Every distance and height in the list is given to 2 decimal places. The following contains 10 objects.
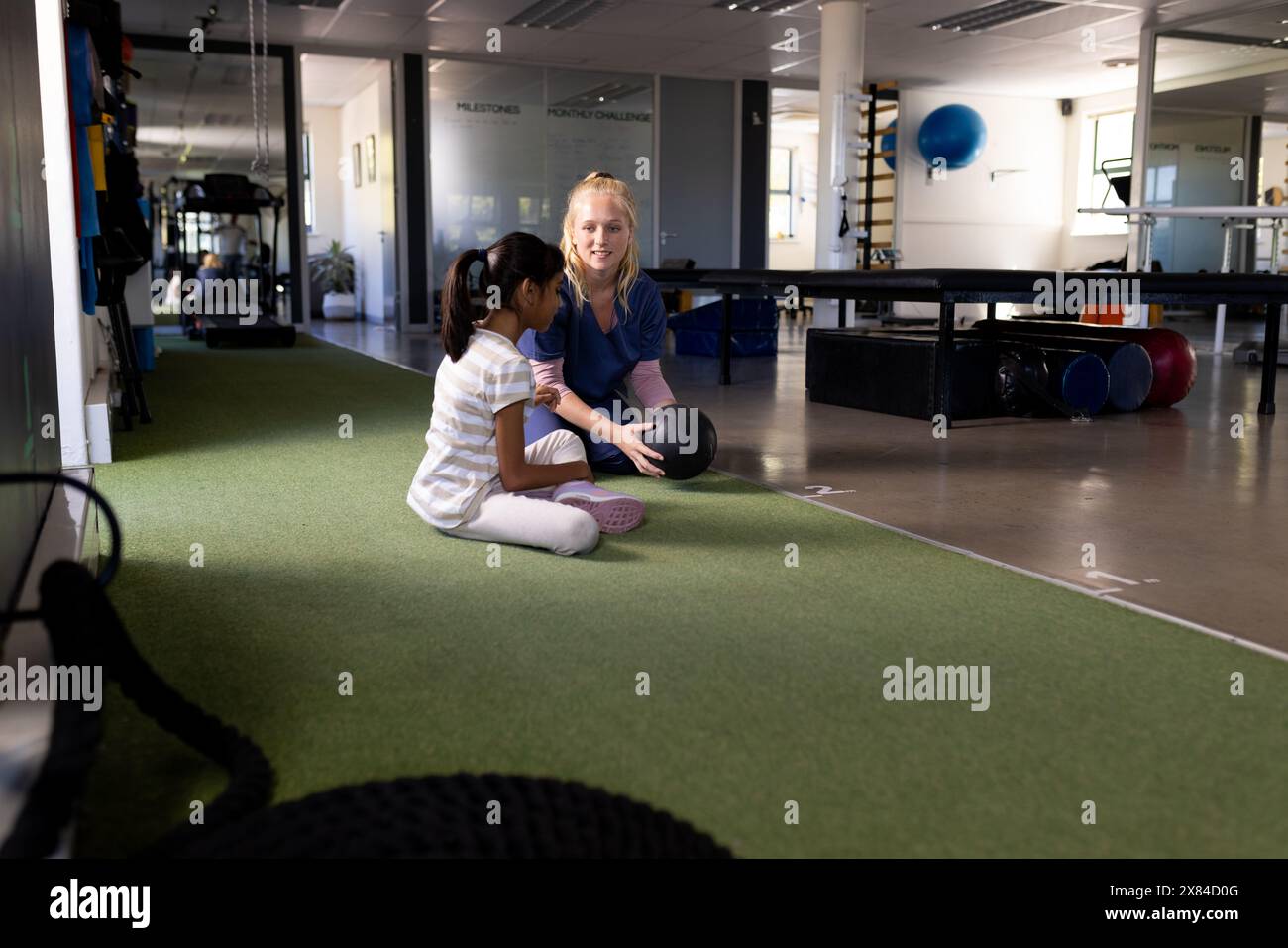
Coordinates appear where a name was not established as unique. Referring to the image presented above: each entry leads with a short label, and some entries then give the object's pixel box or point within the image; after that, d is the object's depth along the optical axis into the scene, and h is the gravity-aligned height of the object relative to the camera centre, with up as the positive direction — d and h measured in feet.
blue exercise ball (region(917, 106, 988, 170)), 40.50 +5.71
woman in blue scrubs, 9.79 -0.28
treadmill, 28.45 +0.26
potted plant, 44.45 +0.69
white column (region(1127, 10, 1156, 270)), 31.63 +4.57
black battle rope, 3.49 -1.66
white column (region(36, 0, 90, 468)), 10.26 +0.56
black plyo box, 14.79 -1.01
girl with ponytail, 7.59 -0.79
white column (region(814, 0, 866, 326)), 28.40 +4.74
